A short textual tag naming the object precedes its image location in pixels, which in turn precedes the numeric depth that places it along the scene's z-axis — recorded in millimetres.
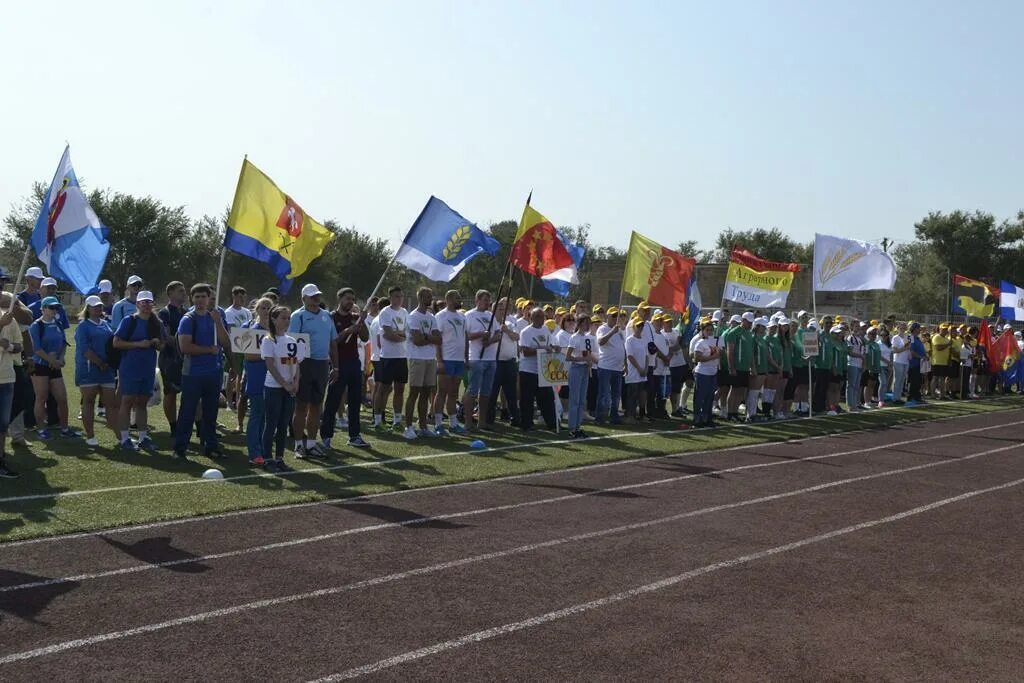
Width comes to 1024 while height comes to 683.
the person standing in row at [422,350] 15203
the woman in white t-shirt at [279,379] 12062
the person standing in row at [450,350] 15898
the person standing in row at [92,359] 13242
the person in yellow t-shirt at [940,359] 30031
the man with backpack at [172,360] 13977
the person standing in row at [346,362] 13898
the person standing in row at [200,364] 12477
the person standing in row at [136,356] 12898
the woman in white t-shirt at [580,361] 17172
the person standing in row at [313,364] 12961
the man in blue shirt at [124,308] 14906
